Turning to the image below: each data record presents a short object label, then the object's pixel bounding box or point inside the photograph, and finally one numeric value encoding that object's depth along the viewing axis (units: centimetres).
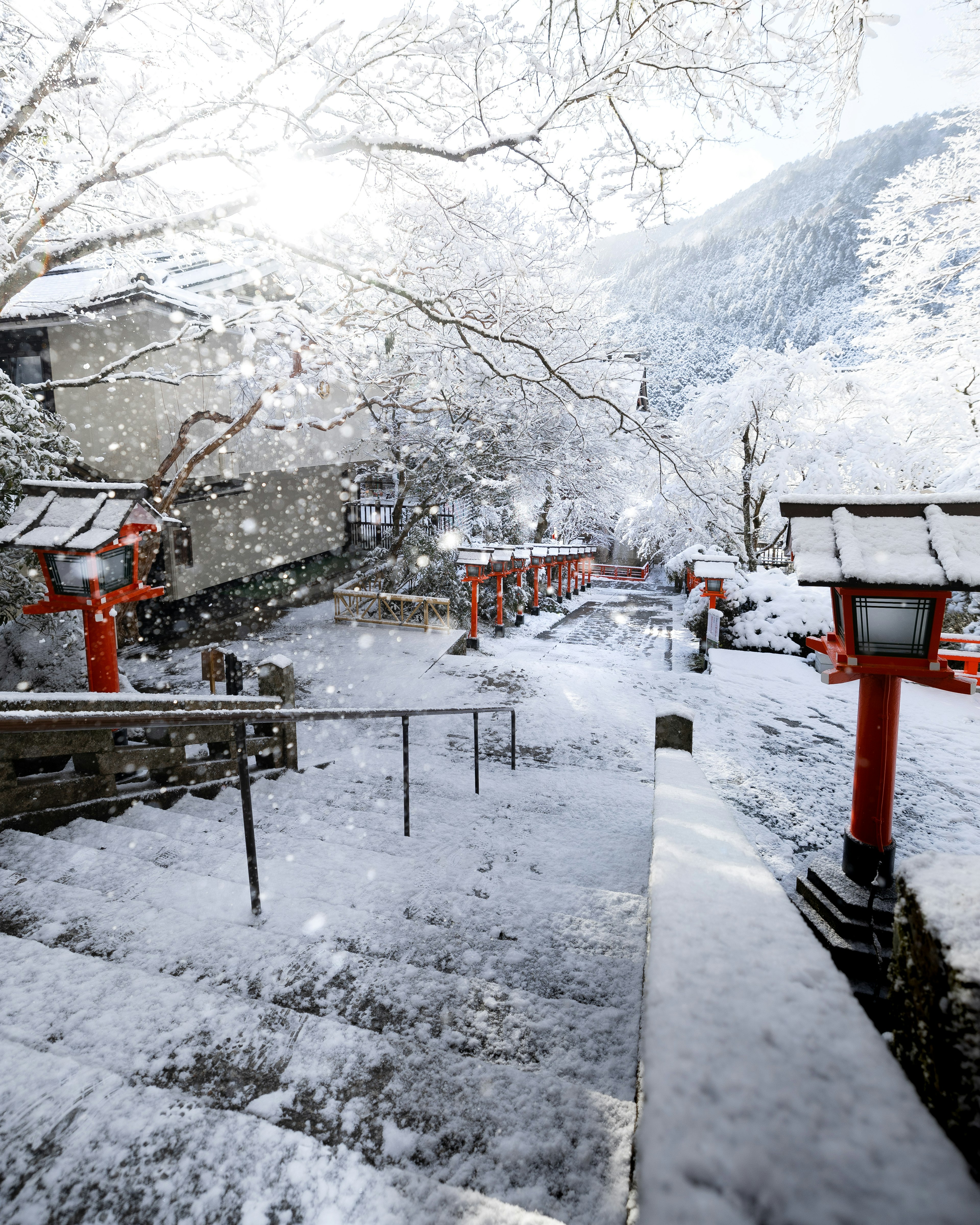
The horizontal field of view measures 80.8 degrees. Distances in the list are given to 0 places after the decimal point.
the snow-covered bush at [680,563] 1608
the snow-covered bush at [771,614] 1335
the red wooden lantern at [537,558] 1939
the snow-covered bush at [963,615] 1361
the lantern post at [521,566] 1703
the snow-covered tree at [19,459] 743
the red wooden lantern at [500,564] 1564
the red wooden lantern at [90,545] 557
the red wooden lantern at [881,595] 358
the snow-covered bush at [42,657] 751
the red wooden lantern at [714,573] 1366
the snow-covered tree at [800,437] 1786
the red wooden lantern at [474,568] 1362
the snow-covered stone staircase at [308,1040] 156
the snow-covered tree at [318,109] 439
